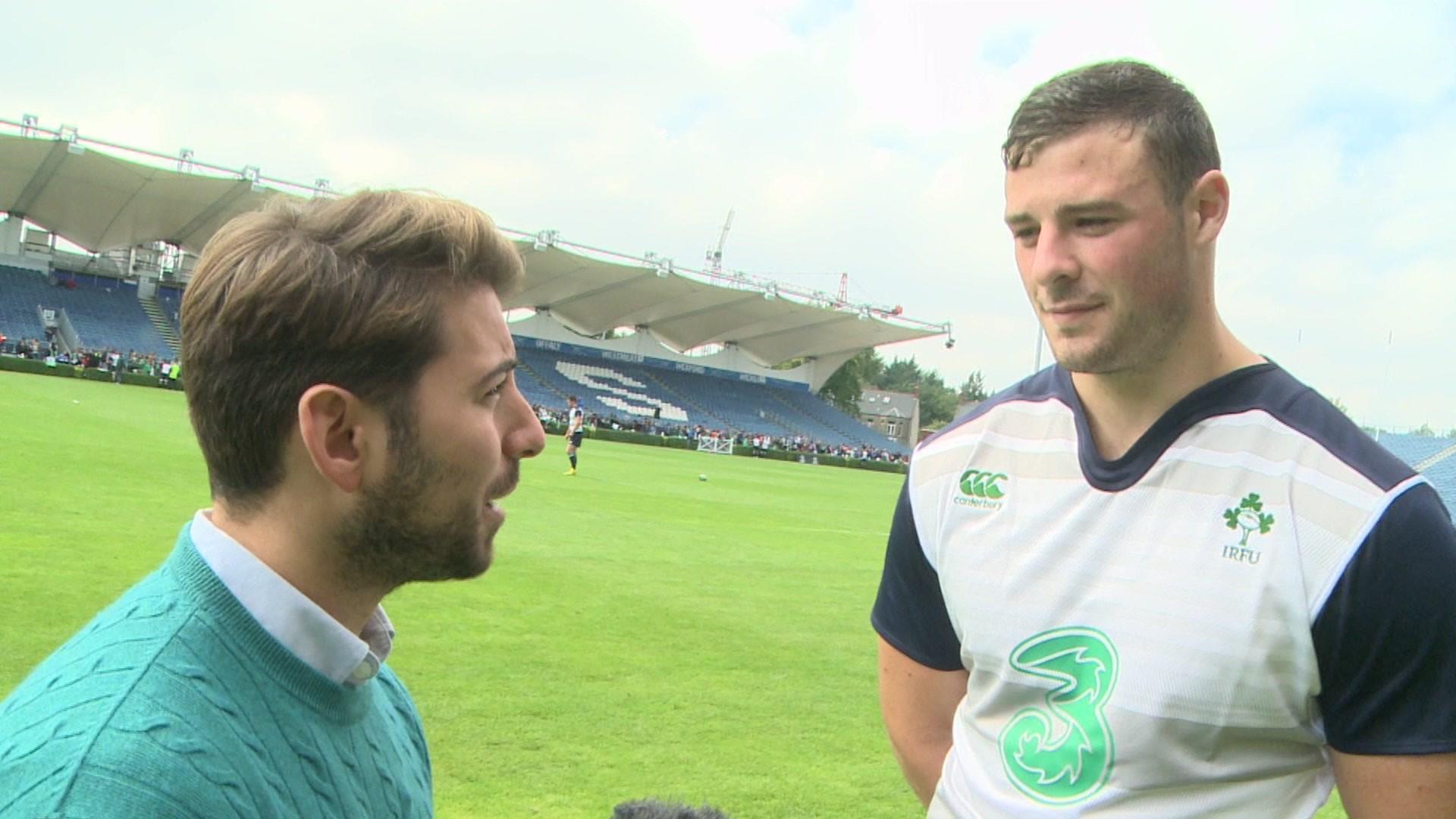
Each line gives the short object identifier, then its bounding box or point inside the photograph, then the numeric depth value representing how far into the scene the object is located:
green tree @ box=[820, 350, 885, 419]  99.50
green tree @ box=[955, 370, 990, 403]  145.38
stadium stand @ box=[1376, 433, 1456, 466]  21.30
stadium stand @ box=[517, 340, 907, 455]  55.97
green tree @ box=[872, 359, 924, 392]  154.88
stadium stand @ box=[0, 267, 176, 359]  43.69
